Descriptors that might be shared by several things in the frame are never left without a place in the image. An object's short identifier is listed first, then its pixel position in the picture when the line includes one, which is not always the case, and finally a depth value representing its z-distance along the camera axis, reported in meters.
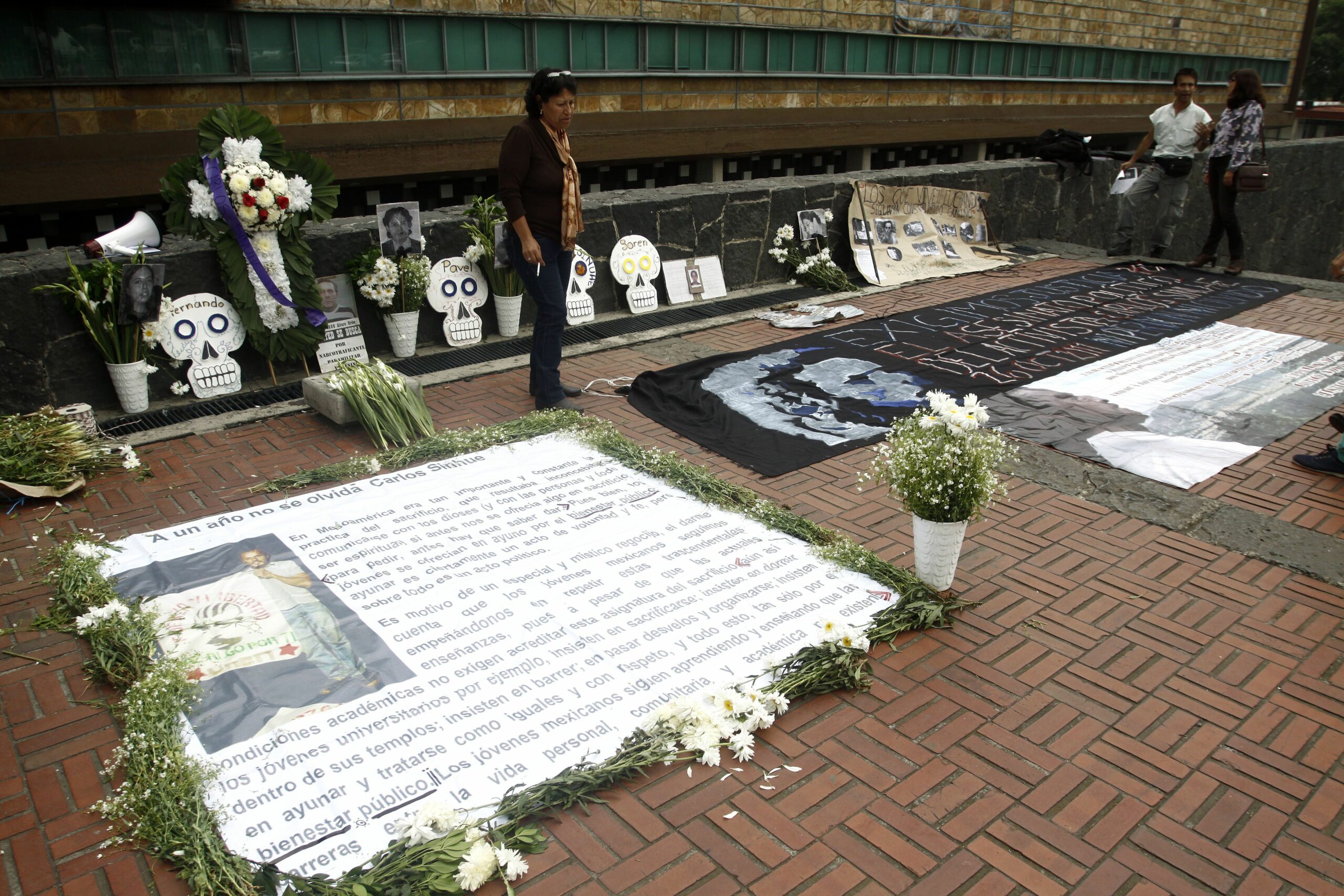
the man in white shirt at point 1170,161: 9.31
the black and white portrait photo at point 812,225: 8.62
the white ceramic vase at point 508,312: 6.92
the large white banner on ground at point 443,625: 2.80
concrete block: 5.31
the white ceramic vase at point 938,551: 3.68
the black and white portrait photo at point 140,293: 5.22
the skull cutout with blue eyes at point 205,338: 5.53
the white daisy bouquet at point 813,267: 8.57
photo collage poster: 8.98
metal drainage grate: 5.46
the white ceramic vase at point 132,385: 5.34
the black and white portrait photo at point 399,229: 6.18
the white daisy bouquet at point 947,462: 3.55
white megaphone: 5.32
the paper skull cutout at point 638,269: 7.57
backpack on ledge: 10.89
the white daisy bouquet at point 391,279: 6.14
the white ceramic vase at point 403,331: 6.39
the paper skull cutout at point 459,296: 6.65
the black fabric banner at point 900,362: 5.48
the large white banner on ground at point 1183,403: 5.20
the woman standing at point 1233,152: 8.89
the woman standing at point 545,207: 5.11
